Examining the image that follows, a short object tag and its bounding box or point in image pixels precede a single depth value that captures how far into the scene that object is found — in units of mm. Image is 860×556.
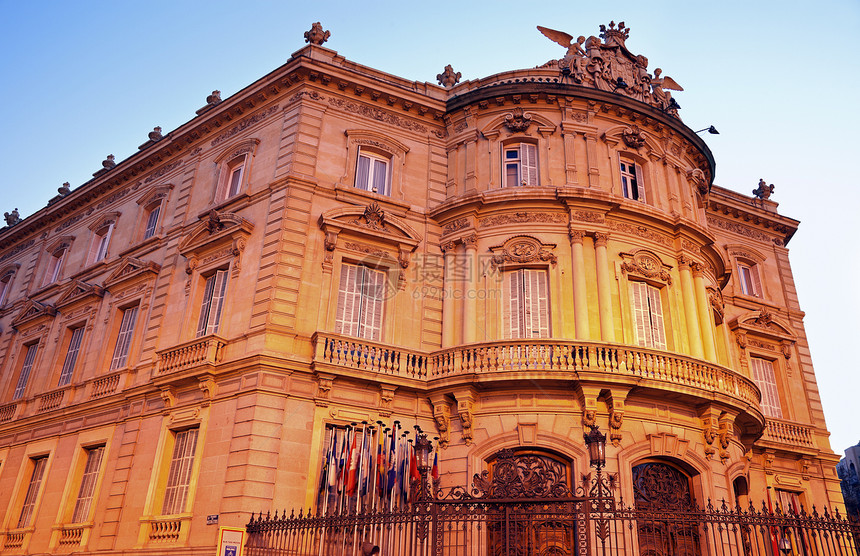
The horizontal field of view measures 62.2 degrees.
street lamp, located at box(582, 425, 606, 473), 12547
